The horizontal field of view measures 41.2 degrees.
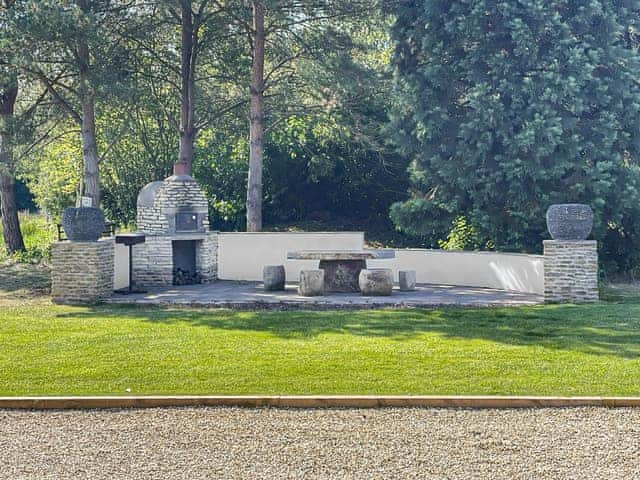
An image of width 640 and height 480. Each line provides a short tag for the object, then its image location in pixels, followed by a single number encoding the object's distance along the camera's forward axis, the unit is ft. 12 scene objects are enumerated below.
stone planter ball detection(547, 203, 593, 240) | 49.70
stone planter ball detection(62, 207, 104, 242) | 51.67
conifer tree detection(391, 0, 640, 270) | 62.08
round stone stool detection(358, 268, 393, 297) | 52.85
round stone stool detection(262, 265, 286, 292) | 57.26
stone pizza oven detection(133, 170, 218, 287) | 60.75
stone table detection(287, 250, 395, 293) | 55.77
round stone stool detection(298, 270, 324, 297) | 53.11
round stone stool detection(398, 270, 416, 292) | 56.85
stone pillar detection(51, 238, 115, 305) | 51.60
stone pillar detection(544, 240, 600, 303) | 49.67
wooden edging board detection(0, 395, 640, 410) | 25.45
